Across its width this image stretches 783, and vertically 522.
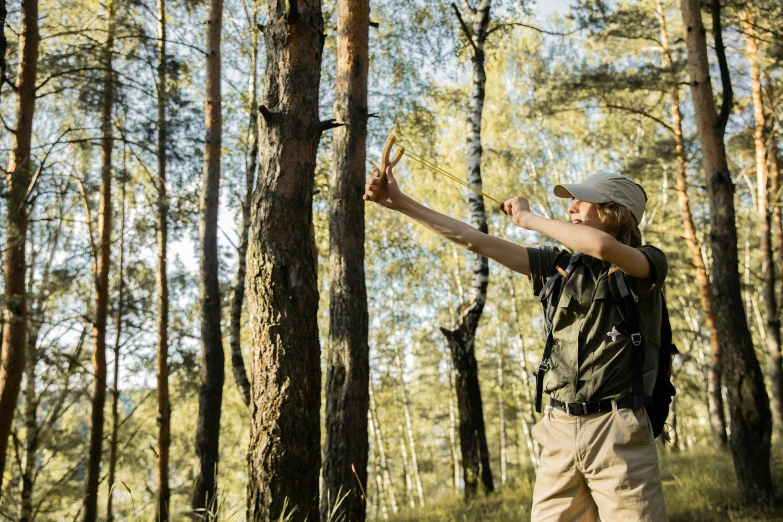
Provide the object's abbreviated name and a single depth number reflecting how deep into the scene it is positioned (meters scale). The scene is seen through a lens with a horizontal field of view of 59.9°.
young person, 2.47
